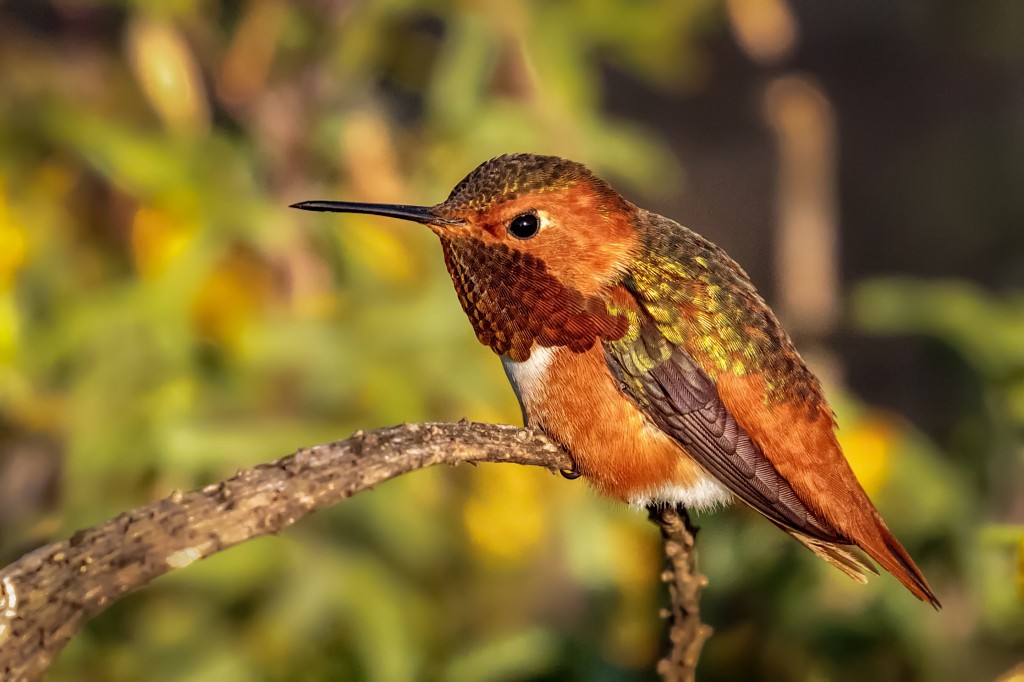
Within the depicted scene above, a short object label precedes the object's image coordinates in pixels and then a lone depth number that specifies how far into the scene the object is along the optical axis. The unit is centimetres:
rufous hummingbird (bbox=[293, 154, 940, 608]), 202
